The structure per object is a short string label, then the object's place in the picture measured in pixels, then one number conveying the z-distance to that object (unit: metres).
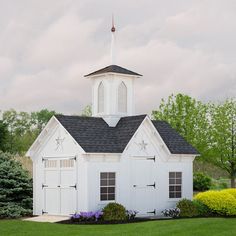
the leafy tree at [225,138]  42.41
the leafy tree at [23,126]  70.94
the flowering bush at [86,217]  24.56
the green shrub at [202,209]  27.30
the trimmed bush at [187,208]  26.88
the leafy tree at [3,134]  44.94
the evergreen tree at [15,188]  29.23
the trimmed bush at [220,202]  27.24
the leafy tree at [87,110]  65.41
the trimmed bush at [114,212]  24.75
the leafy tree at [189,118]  42.53
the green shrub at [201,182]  42.72
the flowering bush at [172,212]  27.00
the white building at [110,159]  25.78
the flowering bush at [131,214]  25.71
